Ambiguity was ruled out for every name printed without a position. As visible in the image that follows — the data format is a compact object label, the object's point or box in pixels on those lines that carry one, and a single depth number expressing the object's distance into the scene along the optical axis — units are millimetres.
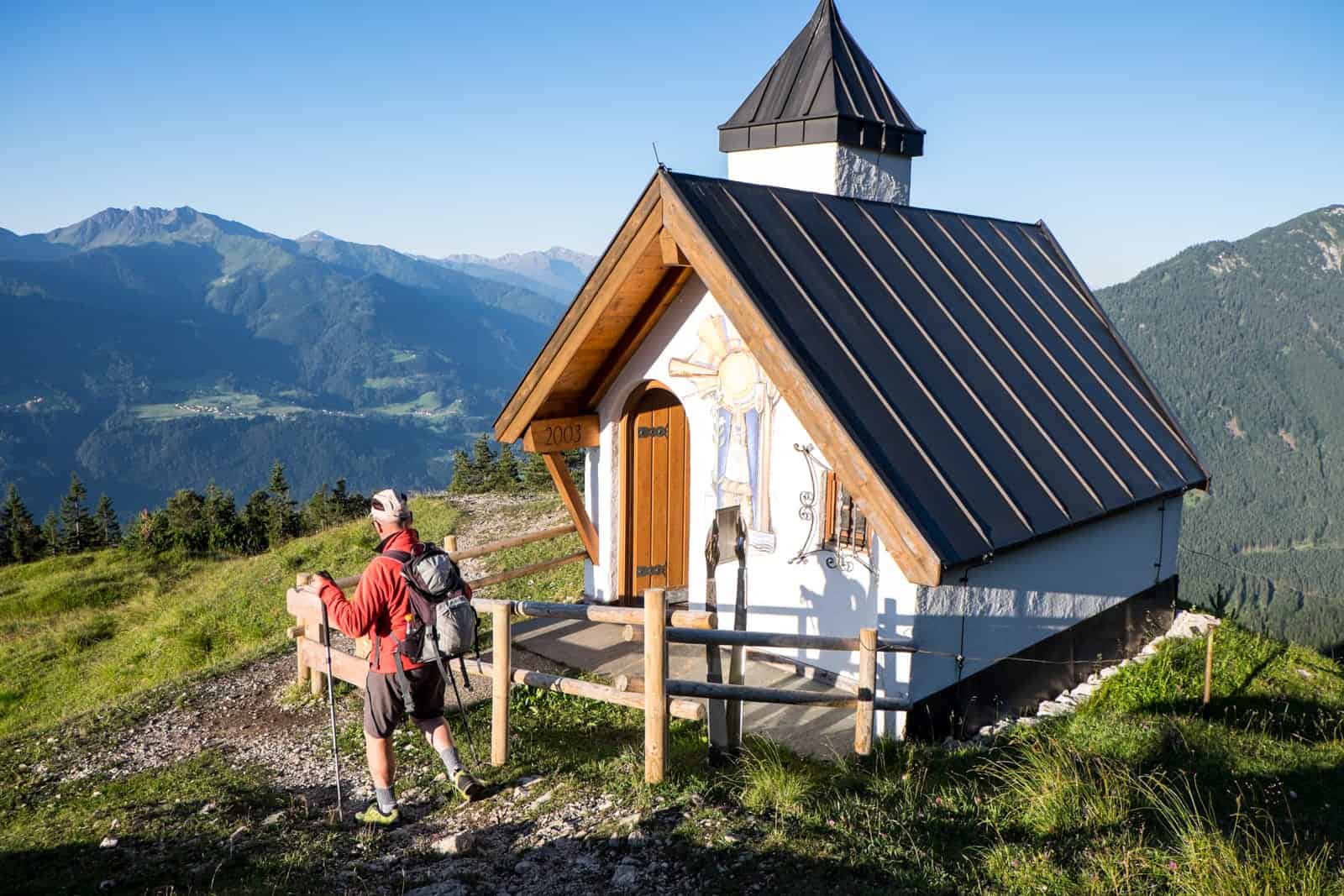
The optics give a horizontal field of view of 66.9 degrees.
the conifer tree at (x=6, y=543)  30969
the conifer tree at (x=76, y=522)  30969
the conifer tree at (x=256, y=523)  25875
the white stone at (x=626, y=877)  5445
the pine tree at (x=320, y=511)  28567
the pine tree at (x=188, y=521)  25094
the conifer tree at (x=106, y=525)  32156
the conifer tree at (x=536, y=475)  31578
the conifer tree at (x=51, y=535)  31109
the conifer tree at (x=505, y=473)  31484
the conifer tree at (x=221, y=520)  25500
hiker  6309
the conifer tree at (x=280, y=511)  27188
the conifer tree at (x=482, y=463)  34688
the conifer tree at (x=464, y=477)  32750
